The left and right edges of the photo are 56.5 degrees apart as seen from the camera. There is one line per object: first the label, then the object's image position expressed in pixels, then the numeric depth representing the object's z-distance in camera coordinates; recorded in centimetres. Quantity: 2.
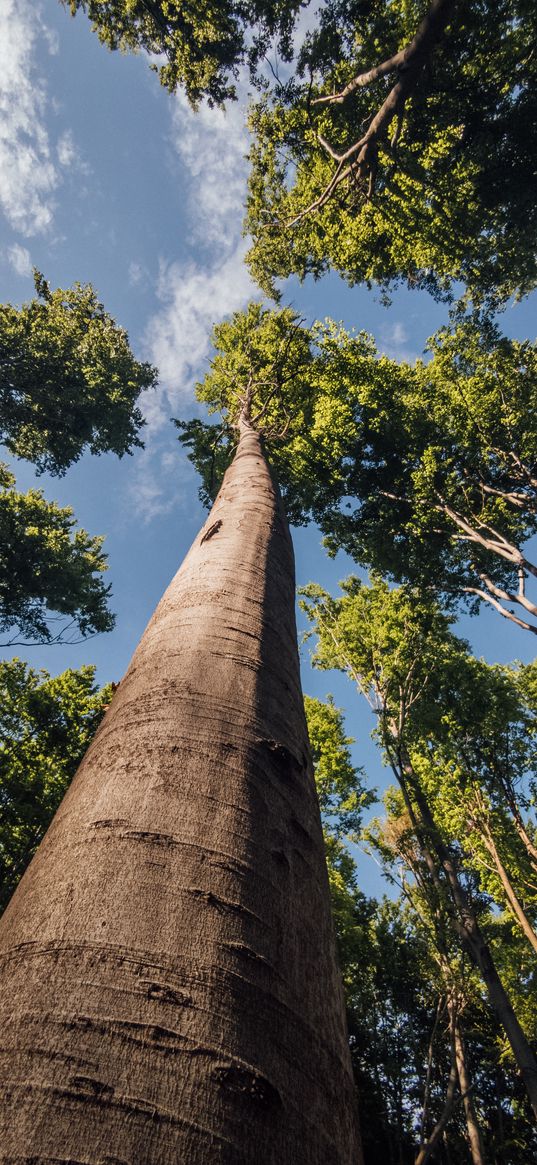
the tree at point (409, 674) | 780
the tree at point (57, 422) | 1559
